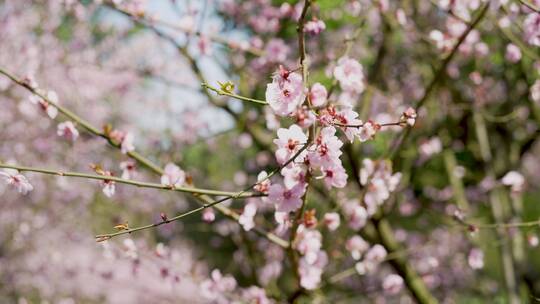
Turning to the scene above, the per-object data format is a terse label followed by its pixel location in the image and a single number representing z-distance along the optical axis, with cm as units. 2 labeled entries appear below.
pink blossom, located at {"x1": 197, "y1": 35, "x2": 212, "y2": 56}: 357
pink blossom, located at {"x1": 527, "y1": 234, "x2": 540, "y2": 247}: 293
